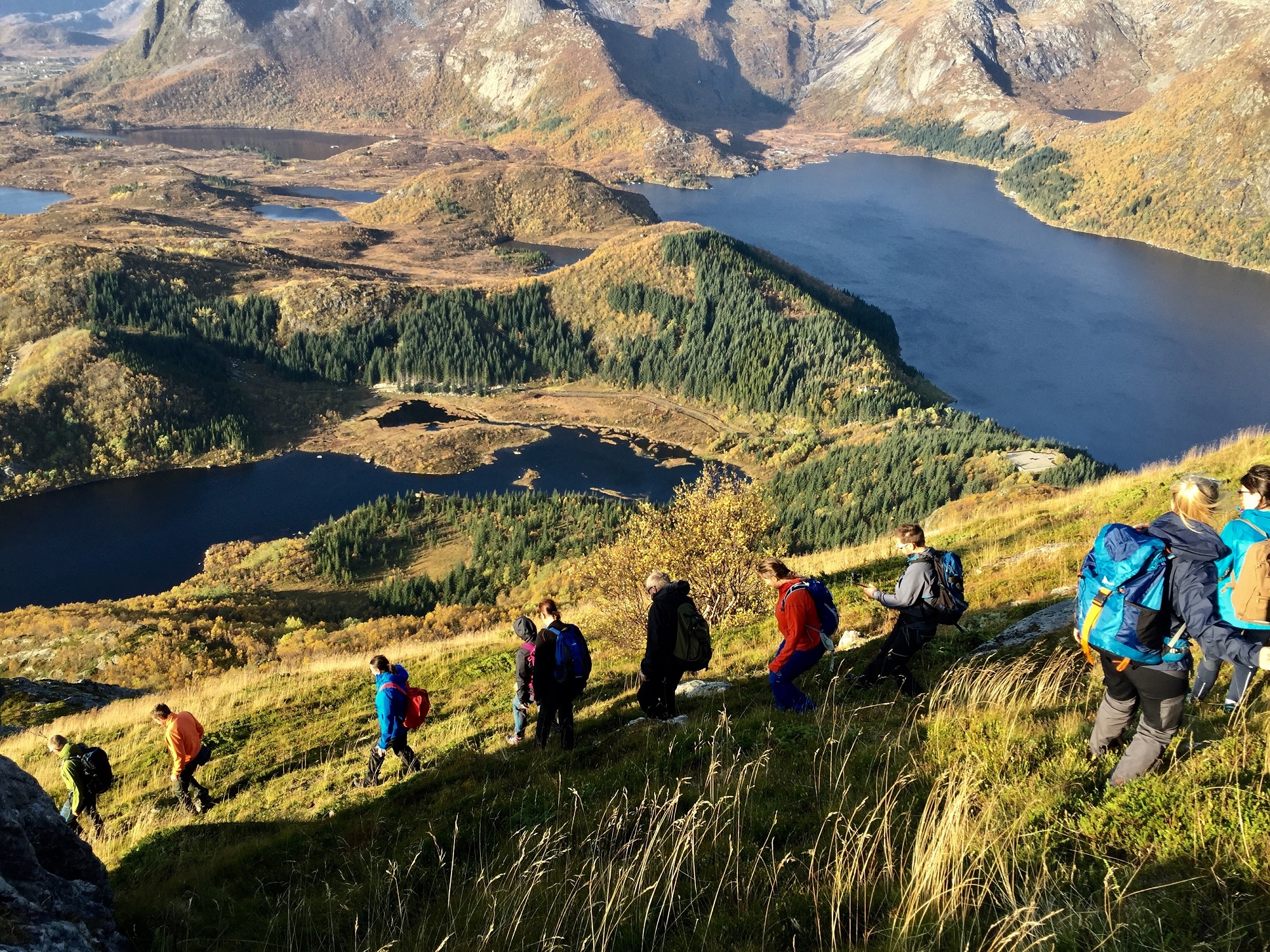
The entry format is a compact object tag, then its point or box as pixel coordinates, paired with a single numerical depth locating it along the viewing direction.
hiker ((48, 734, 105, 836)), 13.58
